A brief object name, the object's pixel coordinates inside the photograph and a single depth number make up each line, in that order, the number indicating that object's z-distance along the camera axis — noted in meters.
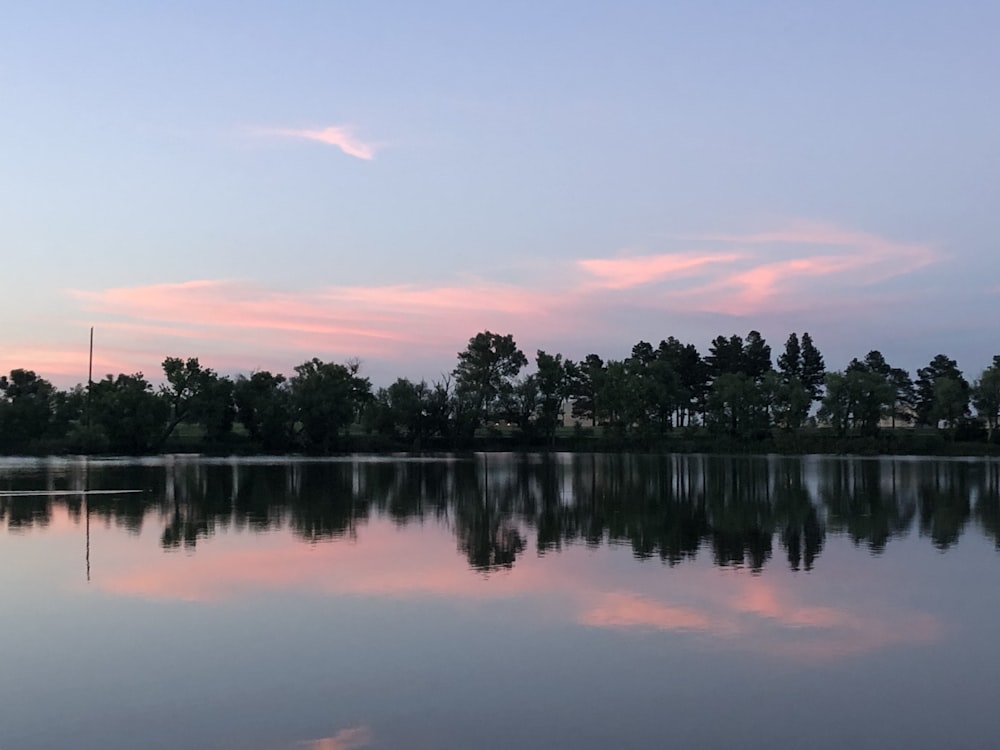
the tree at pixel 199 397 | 98.69
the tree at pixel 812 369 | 133.88
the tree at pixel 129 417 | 92.88
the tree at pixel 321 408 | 99.81
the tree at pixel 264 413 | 100.19
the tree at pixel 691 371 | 130.25
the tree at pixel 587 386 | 123.31
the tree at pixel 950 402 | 103.19
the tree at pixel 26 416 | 97.38
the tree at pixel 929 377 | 130.38
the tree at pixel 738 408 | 106.81
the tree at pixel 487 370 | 116.25
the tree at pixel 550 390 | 117.75
